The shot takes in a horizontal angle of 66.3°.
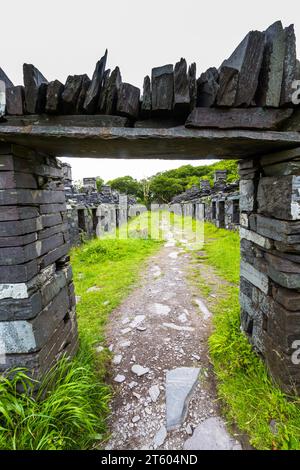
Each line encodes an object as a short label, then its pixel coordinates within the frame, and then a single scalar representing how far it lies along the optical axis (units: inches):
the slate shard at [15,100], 75.4
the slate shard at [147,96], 76.4
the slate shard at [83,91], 76.4
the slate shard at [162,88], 75.1
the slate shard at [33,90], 74.0
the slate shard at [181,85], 73.4
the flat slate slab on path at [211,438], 88.5
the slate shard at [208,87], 77.7
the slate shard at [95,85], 75.2
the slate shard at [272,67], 75.5
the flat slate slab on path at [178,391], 101.0
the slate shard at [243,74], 75.2
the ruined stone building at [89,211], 477.1
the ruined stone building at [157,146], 75.8
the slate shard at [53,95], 74.1
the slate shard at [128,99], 76.4
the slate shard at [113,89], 75.9
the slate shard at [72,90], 74.8
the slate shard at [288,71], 75.4
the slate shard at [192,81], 75.3
